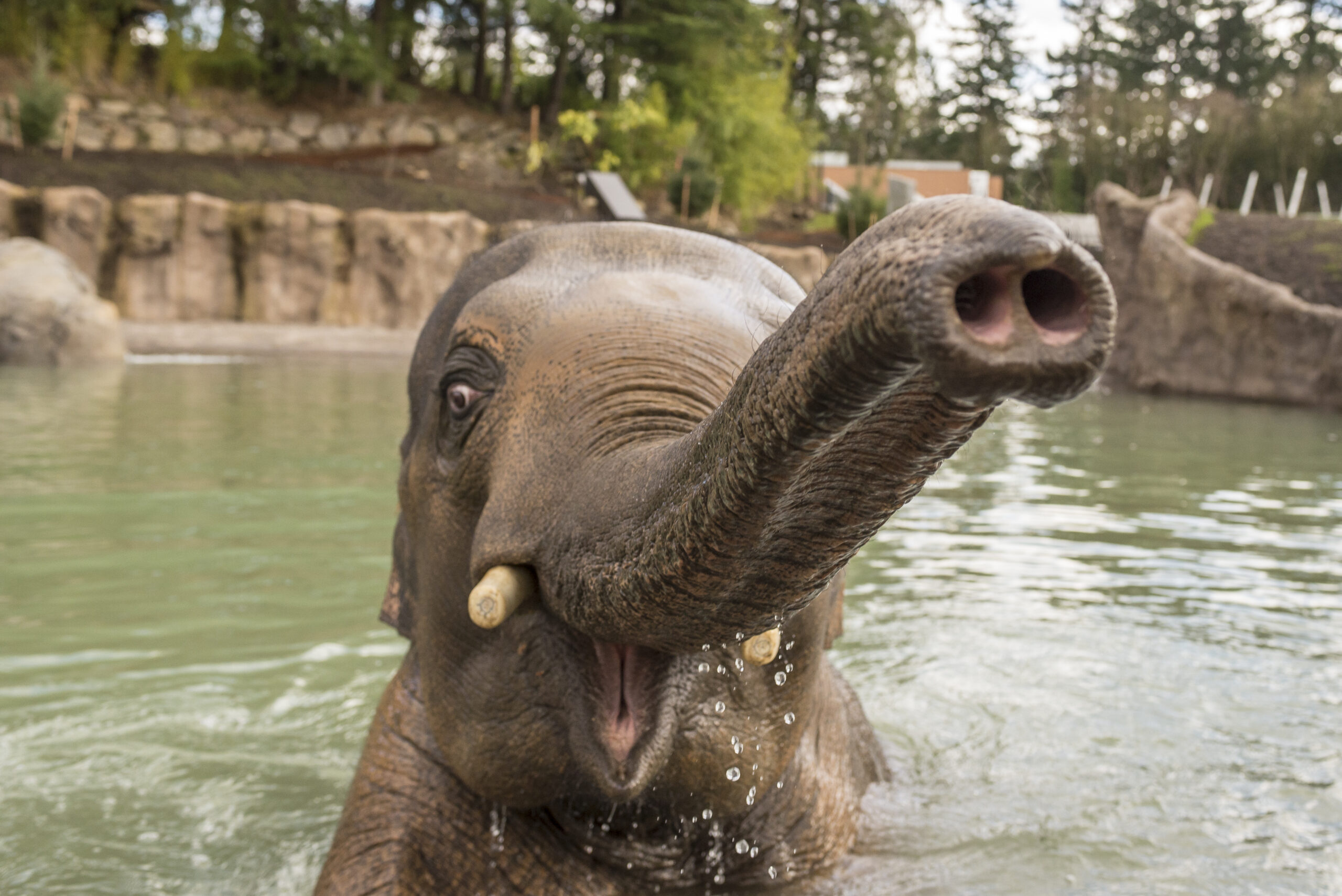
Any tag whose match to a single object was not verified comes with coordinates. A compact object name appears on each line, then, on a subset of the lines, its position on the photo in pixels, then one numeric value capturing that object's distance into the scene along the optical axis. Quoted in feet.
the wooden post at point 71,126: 84.97
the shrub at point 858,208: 50.90
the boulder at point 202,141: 102.89
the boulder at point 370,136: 111.34
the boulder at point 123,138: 99.55
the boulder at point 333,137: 110.11
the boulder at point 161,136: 101.55
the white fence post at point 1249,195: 106.11
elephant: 3.87
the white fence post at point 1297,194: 101.45
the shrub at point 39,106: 82.12
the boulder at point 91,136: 97.14
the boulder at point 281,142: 107.45
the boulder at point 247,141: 105.50
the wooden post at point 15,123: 84.07
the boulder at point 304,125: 110.22
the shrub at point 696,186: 96.37
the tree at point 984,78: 98.27
